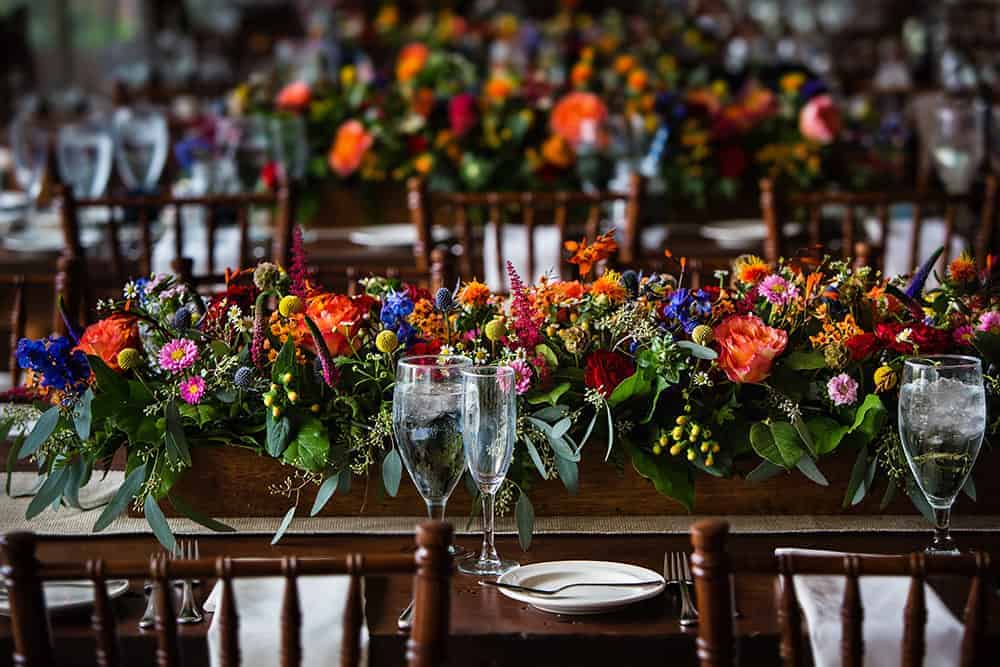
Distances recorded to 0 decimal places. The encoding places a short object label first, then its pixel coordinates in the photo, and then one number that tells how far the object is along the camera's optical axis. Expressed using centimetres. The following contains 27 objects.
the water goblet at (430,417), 281
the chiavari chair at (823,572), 247
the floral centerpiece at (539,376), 301
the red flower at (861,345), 306
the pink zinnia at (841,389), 300
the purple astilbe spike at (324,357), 299
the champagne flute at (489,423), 279
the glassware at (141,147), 565
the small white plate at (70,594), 274
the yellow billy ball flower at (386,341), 304
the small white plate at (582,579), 273
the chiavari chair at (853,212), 451
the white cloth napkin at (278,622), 260
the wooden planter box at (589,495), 307
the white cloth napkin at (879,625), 262
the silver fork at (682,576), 272
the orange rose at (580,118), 585
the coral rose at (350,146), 599
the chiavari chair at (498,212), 458
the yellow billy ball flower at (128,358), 306
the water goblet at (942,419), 282
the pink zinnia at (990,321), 311
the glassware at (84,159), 545
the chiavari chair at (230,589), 248
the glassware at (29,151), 557
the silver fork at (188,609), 273
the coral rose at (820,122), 605
